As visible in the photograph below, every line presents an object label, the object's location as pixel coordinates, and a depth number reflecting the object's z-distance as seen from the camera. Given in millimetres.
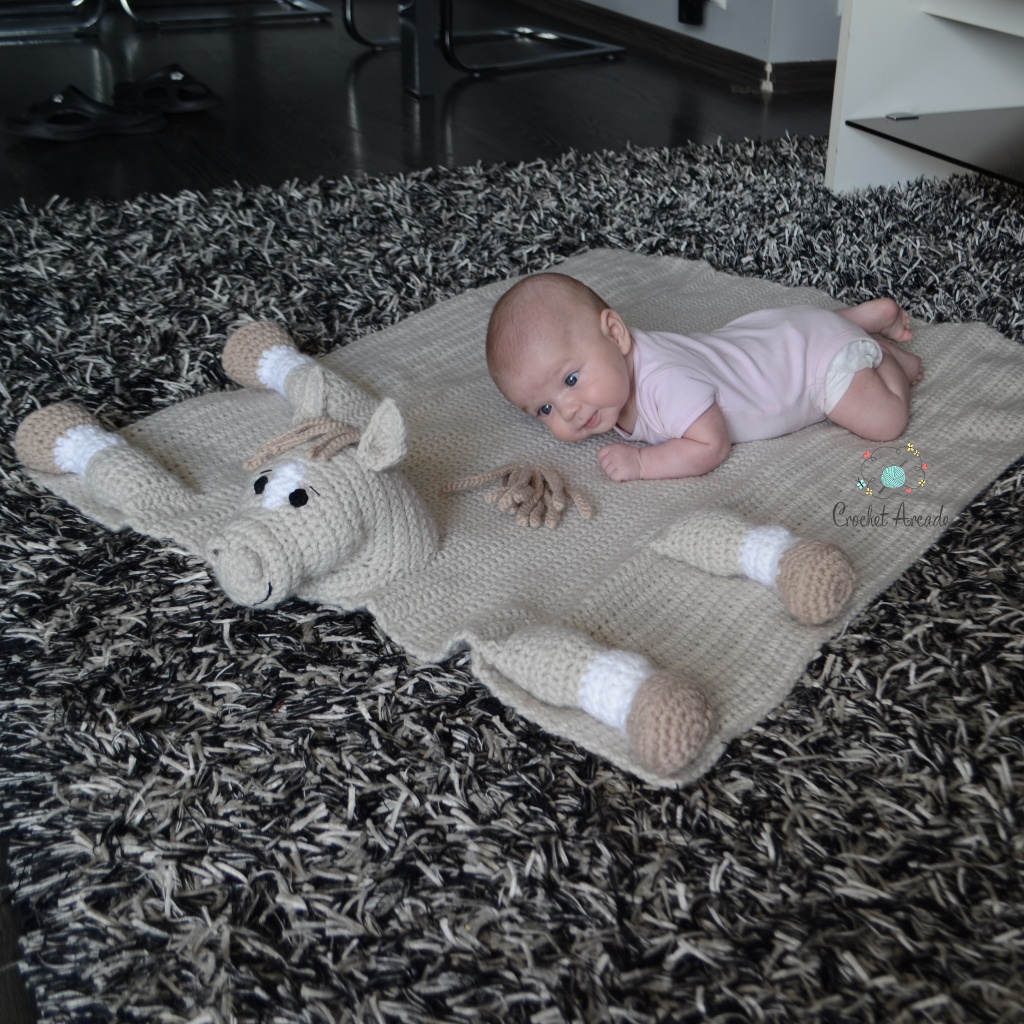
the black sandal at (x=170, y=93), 2625
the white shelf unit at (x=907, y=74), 1923
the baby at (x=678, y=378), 1108
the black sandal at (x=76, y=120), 2391
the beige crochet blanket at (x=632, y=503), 912
